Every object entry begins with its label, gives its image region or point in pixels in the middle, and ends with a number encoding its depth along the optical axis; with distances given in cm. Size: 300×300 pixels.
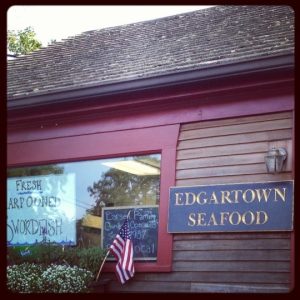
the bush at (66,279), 649
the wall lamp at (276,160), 623
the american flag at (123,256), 674
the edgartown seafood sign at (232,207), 614
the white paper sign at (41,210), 764
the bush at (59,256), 693
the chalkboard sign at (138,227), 690
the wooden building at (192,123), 628
